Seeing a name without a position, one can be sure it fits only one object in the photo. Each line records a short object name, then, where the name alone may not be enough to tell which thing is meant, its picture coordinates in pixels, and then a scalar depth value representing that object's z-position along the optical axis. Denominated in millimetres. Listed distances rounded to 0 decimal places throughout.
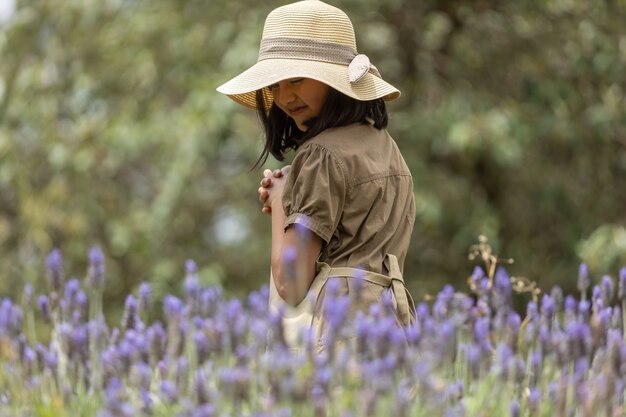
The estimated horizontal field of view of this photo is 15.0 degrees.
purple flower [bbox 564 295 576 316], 5635
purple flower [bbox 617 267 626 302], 5889
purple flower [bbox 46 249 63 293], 5774
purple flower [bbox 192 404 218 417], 4144
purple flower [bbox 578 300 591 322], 5684
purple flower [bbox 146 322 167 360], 5188
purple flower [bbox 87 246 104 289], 5696
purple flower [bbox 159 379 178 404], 4645
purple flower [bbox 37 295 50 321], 5874
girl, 5809
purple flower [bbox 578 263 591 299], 5999
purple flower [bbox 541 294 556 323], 5608
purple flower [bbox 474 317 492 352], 5168
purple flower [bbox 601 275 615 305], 5904
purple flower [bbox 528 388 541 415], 5087
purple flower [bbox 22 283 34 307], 6035
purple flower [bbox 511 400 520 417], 4967
